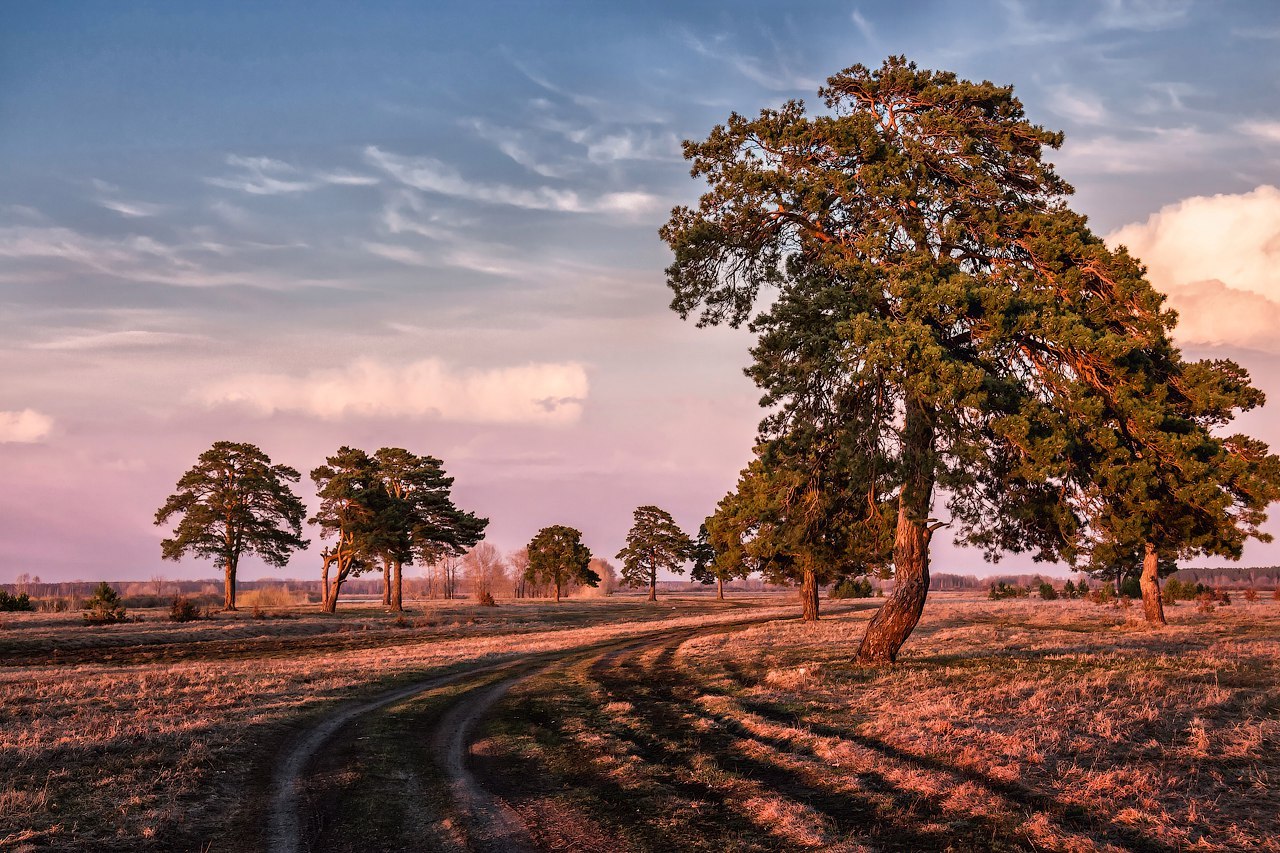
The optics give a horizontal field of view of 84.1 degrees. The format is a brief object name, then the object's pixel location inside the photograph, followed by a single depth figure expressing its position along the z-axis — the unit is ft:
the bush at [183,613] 143.54
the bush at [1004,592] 282.77
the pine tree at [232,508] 182.29
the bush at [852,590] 250.57
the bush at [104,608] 134.02
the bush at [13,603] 173.06
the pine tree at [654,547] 328.08
